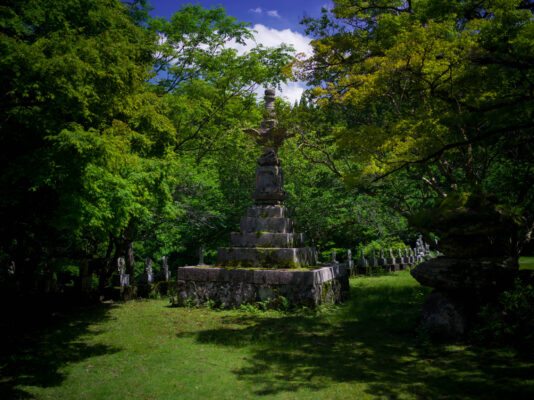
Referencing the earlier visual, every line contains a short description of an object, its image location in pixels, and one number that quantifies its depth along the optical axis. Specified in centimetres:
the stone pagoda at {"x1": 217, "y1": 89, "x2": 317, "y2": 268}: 934
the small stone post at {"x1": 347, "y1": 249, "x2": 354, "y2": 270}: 1742
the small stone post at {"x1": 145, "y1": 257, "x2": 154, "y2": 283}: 1192
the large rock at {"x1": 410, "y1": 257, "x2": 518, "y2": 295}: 584
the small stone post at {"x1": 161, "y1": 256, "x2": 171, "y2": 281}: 1257
